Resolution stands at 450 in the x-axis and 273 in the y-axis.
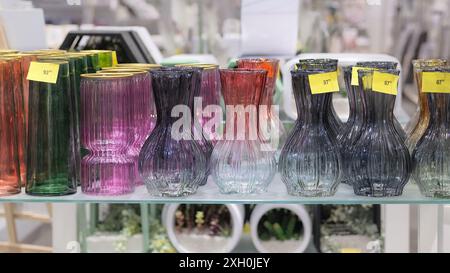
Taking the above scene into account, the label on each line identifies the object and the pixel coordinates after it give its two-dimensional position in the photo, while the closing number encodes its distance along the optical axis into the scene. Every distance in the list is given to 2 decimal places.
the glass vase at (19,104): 1.83
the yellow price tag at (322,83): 1.74
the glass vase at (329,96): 1.80
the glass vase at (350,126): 1.79
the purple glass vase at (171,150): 1.75
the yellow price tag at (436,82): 1.76
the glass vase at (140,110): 1.85
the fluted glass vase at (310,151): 1.76
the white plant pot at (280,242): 3.06
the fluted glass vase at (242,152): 1.78
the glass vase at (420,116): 1.83
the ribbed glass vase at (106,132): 1.77
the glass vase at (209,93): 1.94
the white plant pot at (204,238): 3.05
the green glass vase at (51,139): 1.78
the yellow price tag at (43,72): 1.75
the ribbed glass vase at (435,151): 1.75
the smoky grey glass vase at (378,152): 1.74
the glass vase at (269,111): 1.85
